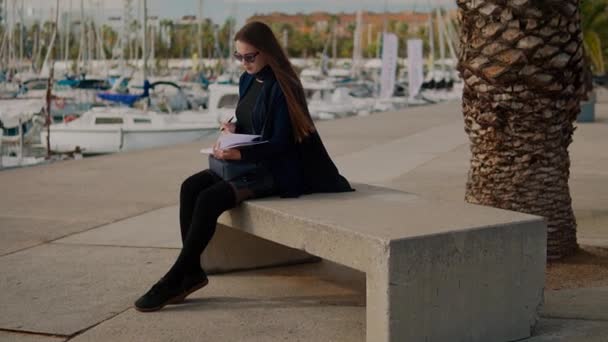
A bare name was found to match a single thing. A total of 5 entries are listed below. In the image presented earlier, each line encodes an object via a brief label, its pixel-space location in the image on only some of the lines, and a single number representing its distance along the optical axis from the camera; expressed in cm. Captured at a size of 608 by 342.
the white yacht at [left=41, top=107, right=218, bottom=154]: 2870
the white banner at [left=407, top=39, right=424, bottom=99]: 3592
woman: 570
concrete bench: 463
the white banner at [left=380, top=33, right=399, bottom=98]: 3609
